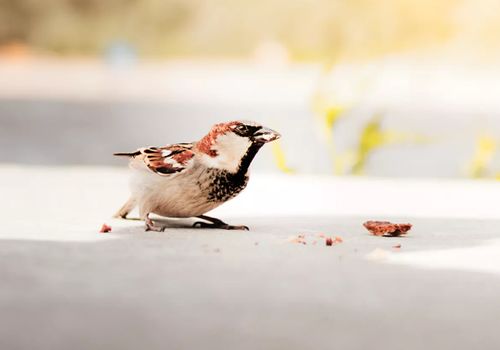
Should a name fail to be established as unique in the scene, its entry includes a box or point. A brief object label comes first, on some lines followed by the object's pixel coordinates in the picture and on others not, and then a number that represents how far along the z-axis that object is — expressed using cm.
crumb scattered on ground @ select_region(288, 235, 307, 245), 465
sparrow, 462
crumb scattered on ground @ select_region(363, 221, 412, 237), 487
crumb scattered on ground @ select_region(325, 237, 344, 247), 455
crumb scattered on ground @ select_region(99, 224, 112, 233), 480
